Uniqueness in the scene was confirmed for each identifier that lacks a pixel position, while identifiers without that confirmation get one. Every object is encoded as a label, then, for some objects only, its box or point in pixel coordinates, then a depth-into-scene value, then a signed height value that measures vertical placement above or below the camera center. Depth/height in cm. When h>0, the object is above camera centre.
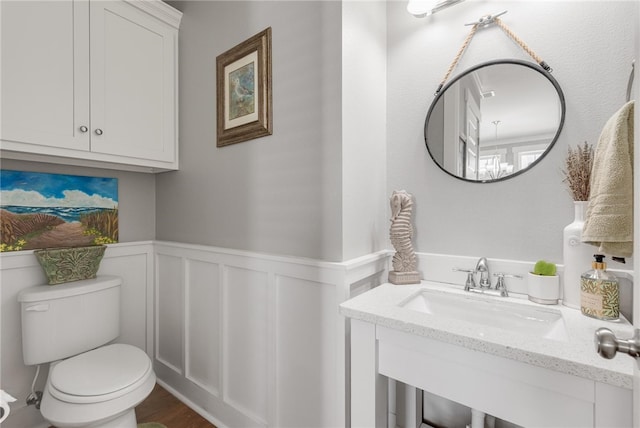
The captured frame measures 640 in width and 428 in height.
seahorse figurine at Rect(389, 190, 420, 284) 124 -11
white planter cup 99 -26
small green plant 100 -19
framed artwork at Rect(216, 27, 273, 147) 136 +62
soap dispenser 85 -23
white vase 93 -14
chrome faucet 112 -23
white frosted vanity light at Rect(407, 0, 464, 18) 122 +88
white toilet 116 -69
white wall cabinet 123 +65
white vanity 65 -38
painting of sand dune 148 +2
